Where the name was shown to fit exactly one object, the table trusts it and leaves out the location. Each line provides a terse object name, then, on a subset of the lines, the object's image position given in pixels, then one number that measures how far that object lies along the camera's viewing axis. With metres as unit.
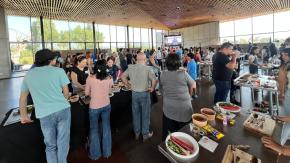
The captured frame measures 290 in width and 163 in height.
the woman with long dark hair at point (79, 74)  3.41
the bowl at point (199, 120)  1.63
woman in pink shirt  2.44
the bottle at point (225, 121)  1.69
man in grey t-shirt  2.94
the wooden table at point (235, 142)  1.21
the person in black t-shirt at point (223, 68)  3.54
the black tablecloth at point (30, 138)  1.91
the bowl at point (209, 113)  1.78
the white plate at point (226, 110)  1.91
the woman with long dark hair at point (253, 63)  5.87
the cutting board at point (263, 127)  1.47
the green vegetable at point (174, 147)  1.27
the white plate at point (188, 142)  1.21
